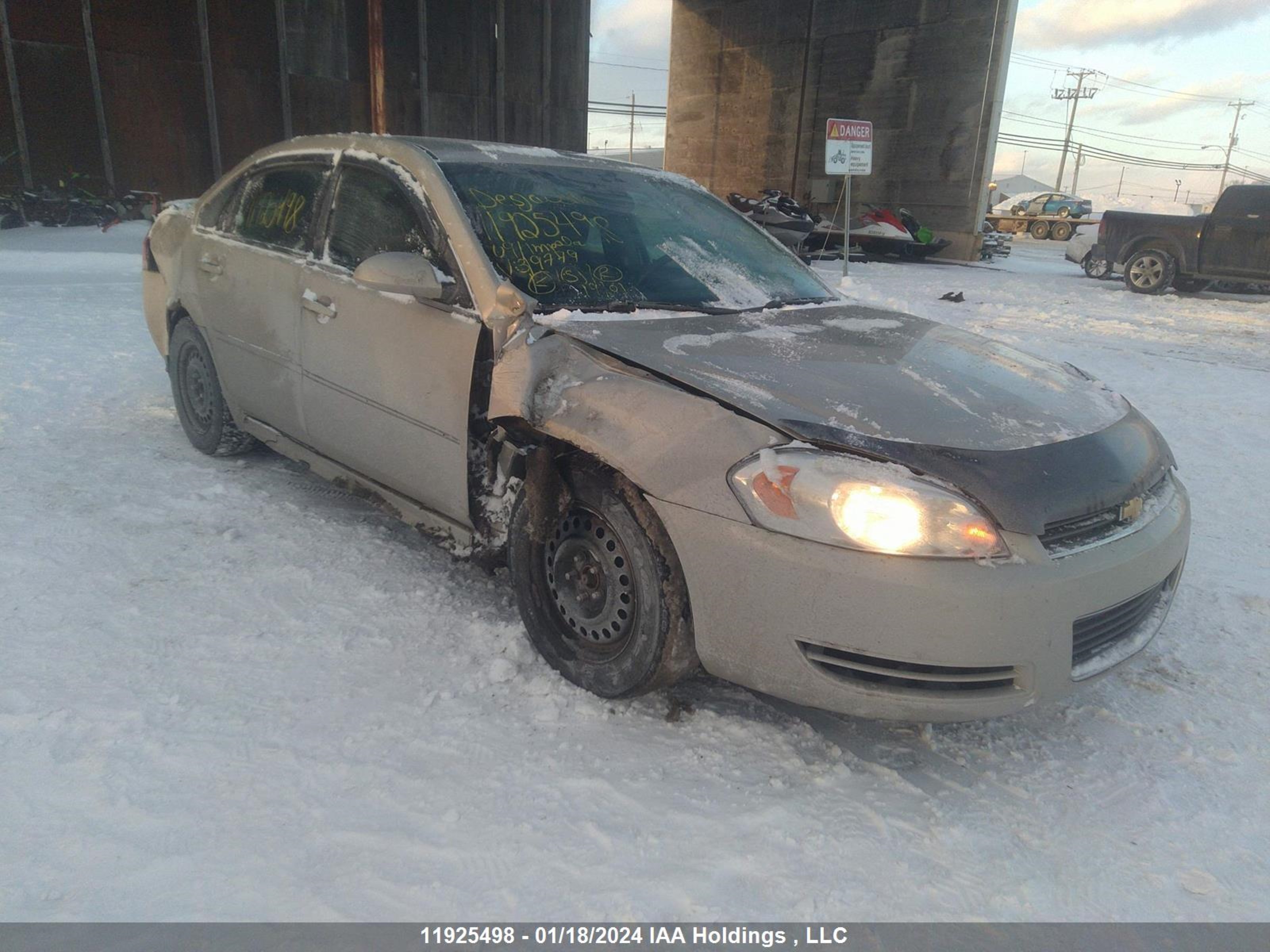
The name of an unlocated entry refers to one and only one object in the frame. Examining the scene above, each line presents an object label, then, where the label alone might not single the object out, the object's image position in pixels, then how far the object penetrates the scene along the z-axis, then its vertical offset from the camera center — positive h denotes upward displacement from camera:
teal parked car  34.97 +0.46
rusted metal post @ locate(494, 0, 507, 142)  19.00 +2.58
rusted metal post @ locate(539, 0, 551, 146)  19.77 +2.69
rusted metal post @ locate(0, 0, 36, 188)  14.00 +1.10
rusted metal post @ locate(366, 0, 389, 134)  15.76 +2.35
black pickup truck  12.27 -0.31
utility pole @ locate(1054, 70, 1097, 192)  68.81 +9.53
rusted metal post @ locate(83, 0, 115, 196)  14.67 +1.30
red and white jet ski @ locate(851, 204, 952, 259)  18.34 -0.56
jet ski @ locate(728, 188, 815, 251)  16.34 -0.25
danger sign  11.32 +0.77
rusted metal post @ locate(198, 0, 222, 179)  15.60 +1.54
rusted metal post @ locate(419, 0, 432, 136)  17.84 +2.31
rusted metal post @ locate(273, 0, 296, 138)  16.41 +2.15
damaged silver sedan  2.05 -0.63
